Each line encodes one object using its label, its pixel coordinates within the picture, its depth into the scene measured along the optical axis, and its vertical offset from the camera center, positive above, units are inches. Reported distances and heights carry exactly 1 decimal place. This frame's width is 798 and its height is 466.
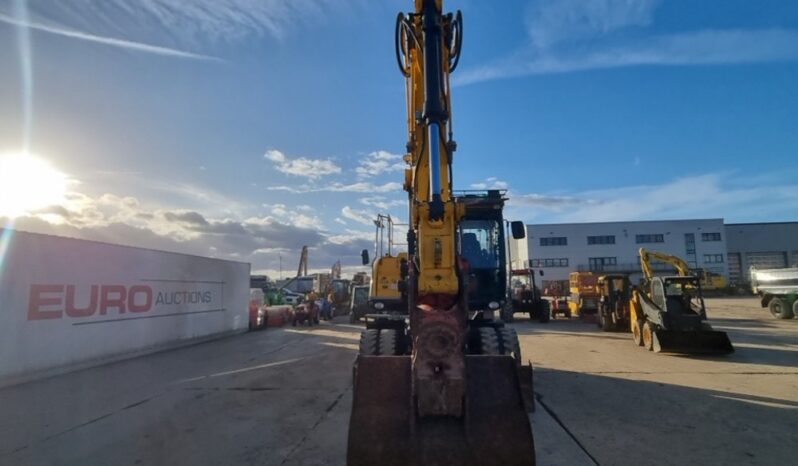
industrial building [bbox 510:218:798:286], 2327.8 +221.4
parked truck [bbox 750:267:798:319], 854.5 -6.5
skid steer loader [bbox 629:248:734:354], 466.0 -33.9
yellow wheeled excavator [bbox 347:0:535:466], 155.4 -31.6
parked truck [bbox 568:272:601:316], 911.0 -9.6
